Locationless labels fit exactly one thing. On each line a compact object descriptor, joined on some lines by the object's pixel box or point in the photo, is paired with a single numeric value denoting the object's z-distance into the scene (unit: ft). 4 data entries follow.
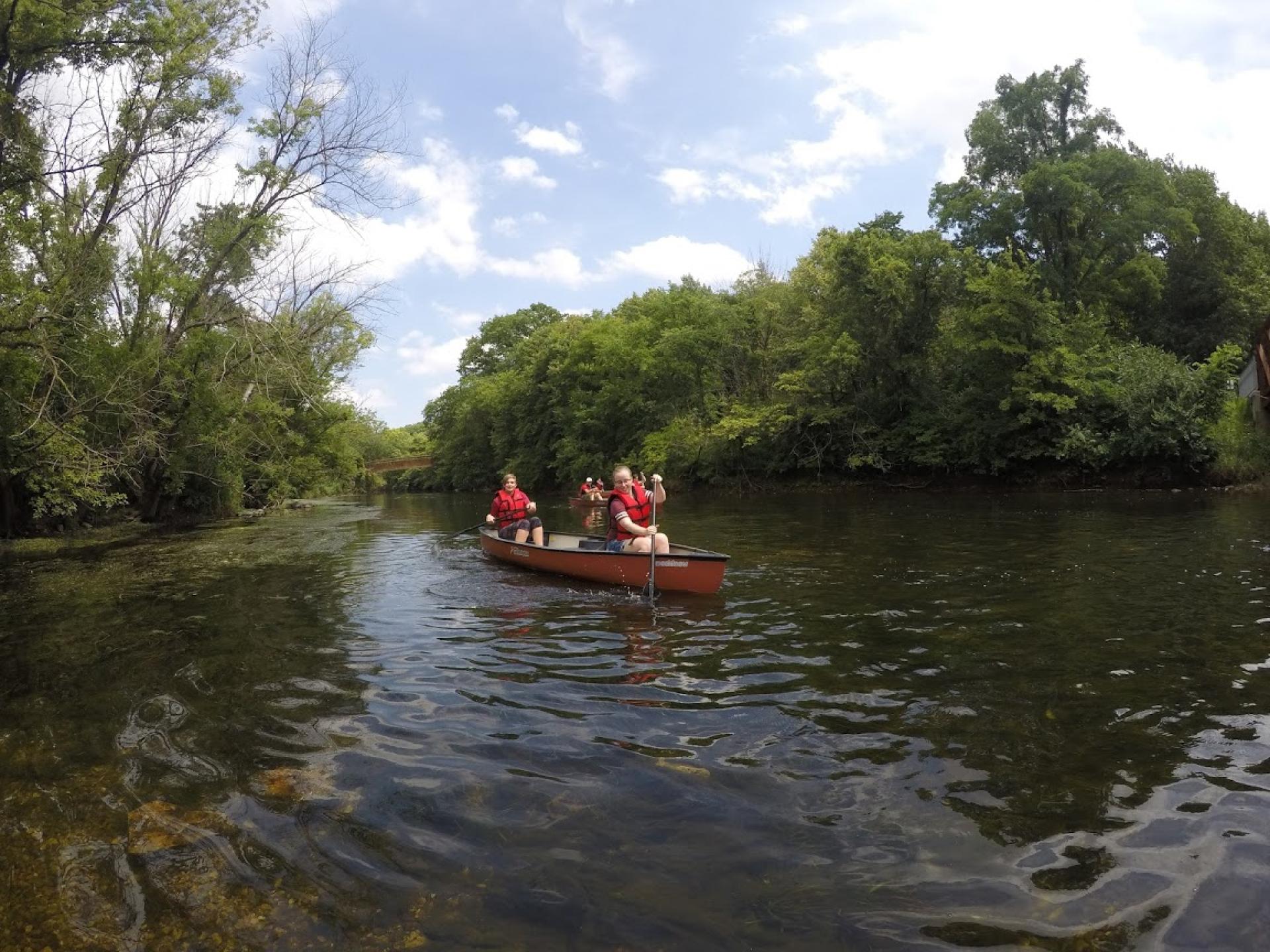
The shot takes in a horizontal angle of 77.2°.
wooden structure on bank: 78.74
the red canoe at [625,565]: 32.09
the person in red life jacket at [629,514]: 35.60
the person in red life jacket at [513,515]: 44.24
